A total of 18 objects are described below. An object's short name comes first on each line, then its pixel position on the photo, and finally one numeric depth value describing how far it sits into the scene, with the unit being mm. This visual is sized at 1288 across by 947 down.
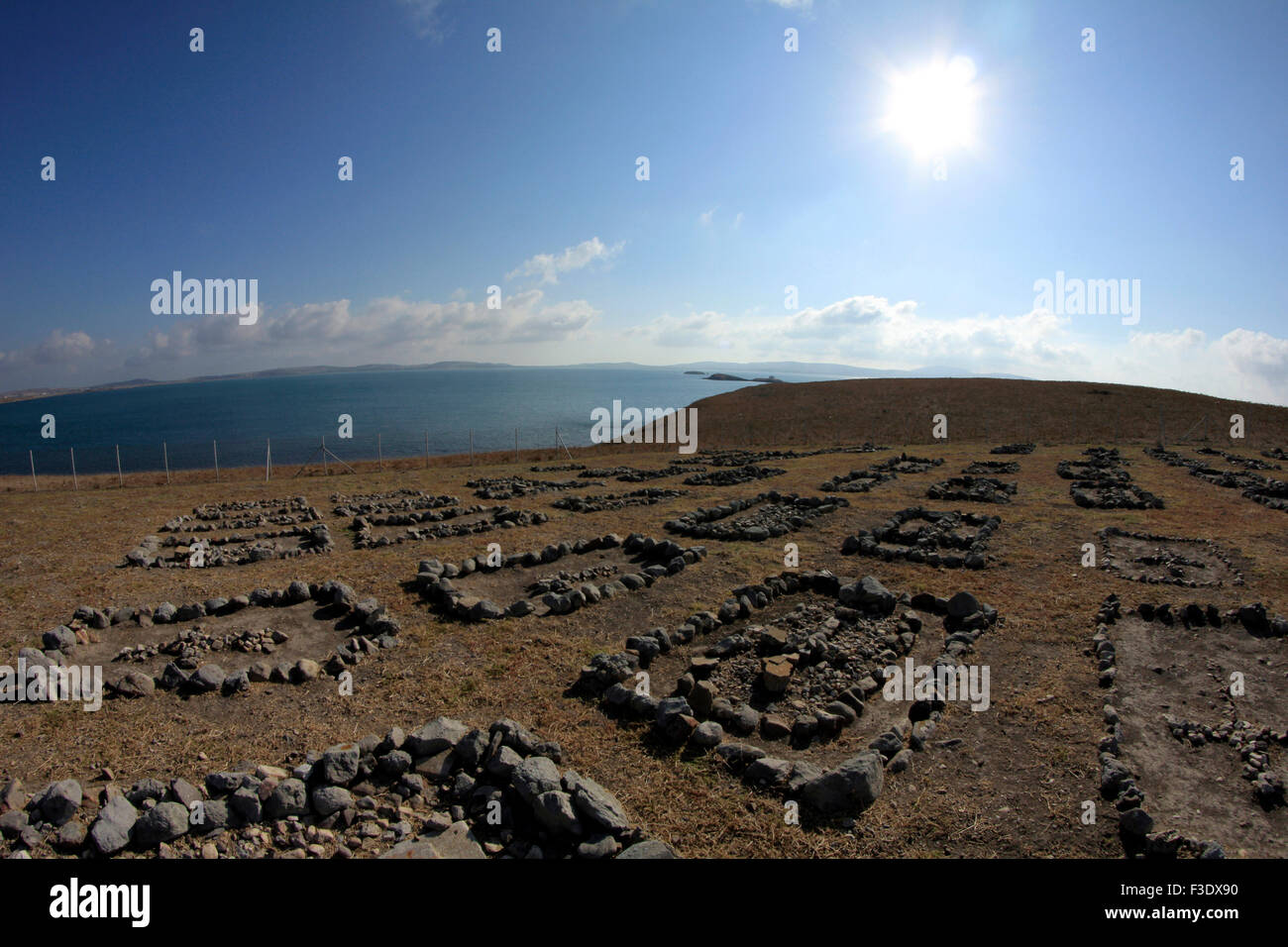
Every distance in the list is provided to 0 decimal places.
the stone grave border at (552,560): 11500
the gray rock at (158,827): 5328
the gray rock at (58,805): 5535
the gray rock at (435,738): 6711
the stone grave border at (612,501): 22359
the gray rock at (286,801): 5738
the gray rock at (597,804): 5465
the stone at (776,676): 8570
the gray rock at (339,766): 6110
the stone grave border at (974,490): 22656
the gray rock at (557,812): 5496
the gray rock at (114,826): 5184
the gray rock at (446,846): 5238
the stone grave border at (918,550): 14461
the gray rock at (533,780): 5885
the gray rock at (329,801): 5797
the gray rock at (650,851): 5125
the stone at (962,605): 11125
